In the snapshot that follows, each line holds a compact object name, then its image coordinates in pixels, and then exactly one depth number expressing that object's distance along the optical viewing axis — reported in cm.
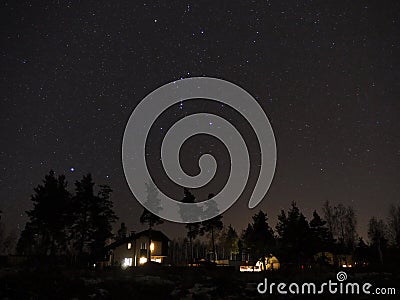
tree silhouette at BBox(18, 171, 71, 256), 5175
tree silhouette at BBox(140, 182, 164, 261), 6134
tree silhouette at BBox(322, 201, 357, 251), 8800
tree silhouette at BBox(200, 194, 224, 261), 7138
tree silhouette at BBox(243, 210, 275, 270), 6912
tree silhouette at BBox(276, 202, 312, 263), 6050
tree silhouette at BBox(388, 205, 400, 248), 9306
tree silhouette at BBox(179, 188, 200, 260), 7112
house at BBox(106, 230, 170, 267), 7331
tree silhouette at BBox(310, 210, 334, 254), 6159
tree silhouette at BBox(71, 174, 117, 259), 5800
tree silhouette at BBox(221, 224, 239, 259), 12179
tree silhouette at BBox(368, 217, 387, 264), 8876
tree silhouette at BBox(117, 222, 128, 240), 11927
